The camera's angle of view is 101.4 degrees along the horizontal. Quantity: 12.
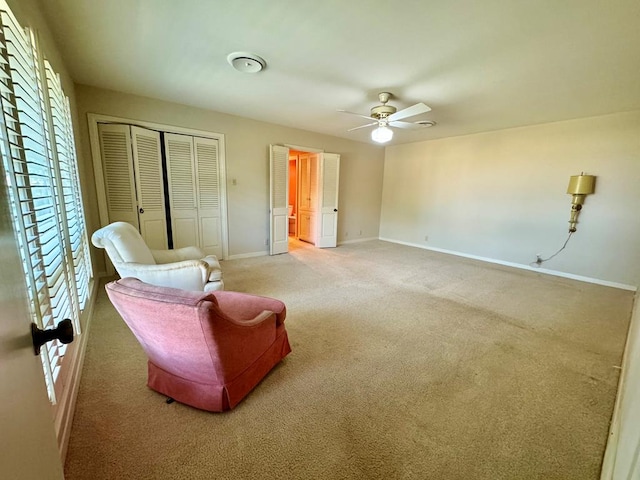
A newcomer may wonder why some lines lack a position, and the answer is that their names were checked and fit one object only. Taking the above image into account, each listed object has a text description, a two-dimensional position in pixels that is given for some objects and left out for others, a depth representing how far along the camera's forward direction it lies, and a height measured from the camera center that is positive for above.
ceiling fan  3.20 +1.01
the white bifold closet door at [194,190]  4.01 +0.00
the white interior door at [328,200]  5.63 -0.12
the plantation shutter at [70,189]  1.86 -0.02
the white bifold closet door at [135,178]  3.47 +0.14
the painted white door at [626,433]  0.83 -0.93
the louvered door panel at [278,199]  4.89 -0.12
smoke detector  2.40 +1.23
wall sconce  3.86 +0.19
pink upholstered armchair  1.24 -0.84
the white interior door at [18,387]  0.48 -0.42
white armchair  2.14 -0.64
